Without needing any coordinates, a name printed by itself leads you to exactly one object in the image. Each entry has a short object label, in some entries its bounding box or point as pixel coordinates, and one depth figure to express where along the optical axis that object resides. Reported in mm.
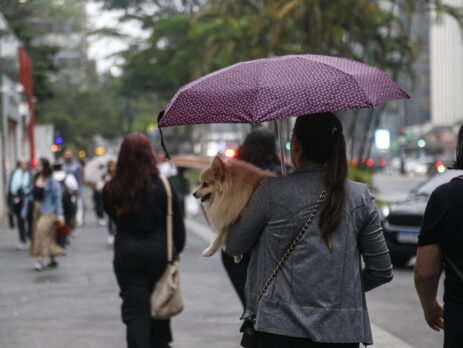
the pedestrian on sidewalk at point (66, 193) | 14556
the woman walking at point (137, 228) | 5410
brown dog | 3350
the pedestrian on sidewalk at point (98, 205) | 20975
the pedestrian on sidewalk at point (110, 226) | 15781
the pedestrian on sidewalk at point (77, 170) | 19500
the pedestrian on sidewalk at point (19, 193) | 16094
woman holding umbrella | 3145
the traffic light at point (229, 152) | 29928
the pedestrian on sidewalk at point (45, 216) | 12273
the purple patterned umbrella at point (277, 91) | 3217
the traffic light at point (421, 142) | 33956
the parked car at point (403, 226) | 11633
